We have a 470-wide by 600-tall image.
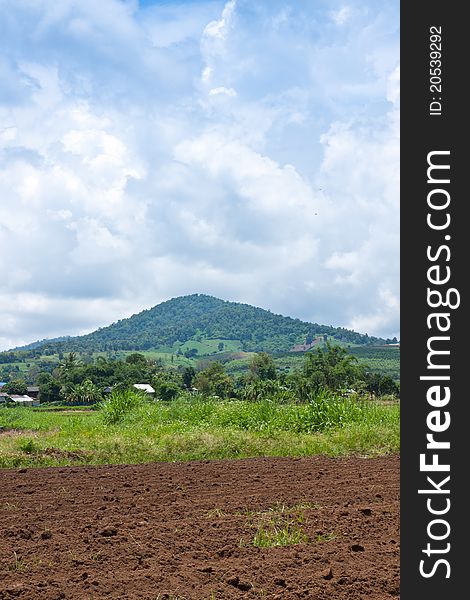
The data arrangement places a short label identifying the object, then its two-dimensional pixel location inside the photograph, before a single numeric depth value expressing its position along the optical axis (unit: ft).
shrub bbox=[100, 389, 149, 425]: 62.13
